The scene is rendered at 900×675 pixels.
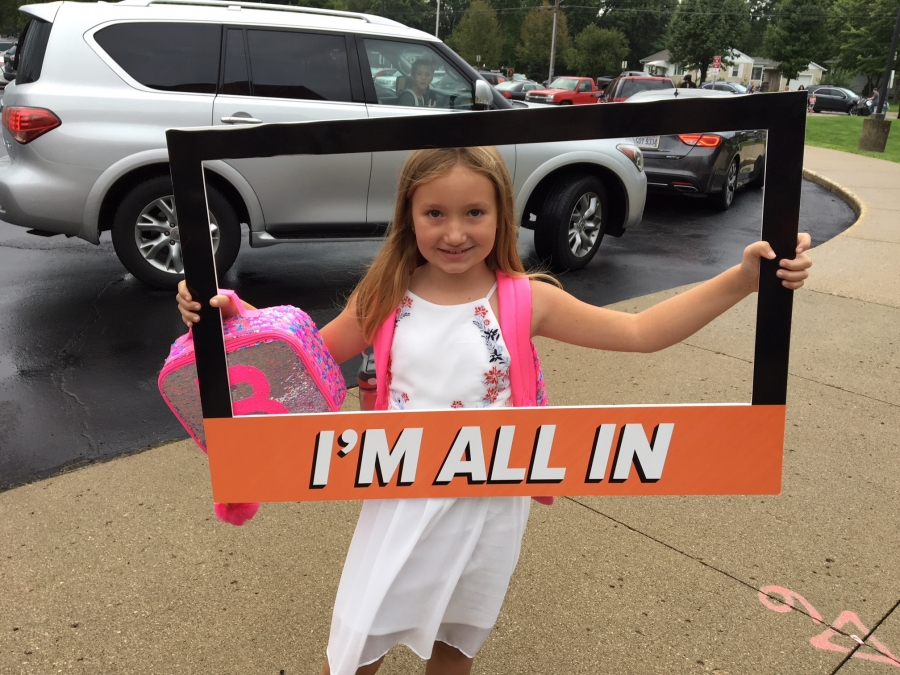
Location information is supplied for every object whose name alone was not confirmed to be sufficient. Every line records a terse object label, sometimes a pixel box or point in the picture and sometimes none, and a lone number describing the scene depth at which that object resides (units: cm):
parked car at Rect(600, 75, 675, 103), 2034
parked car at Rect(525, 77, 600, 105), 3075
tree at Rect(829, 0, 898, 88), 5041
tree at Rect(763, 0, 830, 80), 6669
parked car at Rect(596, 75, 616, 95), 4379
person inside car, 575
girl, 155
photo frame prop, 158
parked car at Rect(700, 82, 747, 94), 3607
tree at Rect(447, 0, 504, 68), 6619
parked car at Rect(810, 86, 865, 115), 4634
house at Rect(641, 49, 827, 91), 7650
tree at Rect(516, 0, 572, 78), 6719
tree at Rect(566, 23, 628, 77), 6719
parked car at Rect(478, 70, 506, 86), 3588
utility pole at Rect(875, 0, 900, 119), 1699
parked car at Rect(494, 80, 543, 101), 3337
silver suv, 503
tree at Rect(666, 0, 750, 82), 6956
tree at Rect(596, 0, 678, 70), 8594
